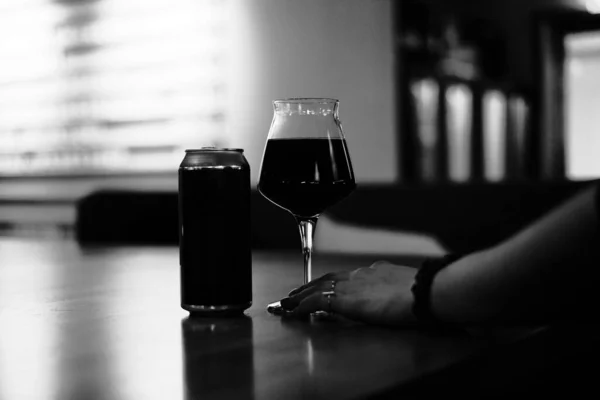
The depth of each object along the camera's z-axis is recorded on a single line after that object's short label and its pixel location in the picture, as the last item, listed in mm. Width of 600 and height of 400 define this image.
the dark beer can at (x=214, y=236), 893
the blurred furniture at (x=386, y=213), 2129
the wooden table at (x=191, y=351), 595
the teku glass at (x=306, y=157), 958
